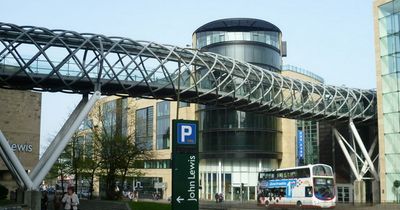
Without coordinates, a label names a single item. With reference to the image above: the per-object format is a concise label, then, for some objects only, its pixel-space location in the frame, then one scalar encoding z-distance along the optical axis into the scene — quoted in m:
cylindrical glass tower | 74.50
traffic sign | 18.61
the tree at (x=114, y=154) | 47.50
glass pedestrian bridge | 37.16
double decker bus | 44.24
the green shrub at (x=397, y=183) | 49.16
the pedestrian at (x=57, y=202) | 28.92
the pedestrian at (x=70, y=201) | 21.62
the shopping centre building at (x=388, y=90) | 50.12
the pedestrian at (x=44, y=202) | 35.59
